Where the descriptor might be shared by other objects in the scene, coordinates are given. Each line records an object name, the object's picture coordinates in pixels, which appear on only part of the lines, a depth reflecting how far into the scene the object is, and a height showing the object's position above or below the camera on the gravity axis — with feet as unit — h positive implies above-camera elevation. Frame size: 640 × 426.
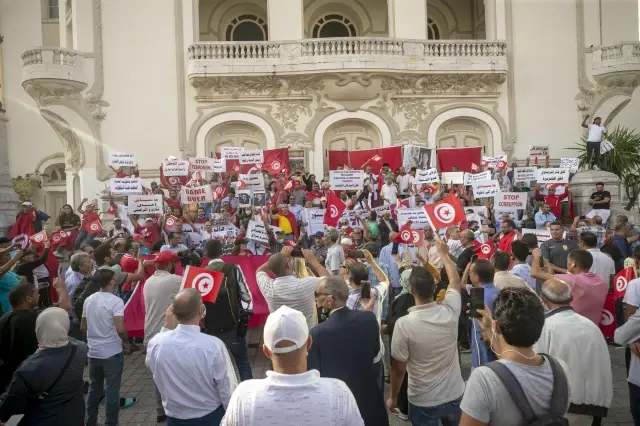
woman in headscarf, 13.32 -3.73
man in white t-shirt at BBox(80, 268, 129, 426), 19.61 -4.13
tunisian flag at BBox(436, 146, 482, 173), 70.13 +4.46
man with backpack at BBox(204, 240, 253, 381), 21.36 -3.69
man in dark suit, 13.96 -3.48
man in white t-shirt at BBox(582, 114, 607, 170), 60.49 +5.14
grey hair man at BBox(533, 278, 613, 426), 13.94 -3.75
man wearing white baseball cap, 8.66 -2.71
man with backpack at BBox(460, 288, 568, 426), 8.91 -2.69
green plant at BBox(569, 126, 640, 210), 63.10 +3.17
